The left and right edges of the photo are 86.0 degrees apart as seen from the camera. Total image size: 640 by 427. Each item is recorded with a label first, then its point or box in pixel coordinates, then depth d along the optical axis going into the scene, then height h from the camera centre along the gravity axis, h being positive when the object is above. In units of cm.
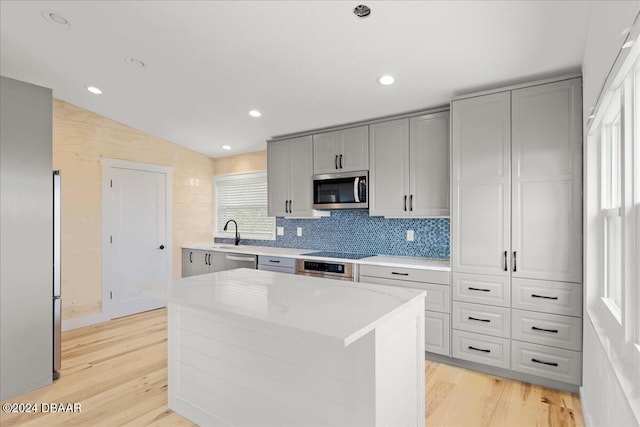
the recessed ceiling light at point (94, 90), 360 +132
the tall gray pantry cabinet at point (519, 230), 254 -12
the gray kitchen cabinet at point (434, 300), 306 -77
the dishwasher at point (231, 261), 437 -62
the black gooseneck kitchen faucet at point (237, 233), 535 -27
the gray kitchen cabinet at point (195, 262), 490 -70
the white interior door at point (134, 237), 443 -31
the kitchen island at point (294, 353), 149 -73
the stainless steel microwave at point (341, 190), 375 +28
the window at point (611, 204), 175 +6
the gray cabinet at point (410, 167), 326 +48
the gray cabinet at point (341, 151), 376 +73
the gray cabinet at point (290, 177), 422 +48
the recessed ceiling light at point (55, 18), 247 +144
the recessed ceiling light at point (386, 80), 284 +113
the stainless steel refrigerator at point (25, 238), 254 -18
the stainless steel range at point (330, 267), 357 -57
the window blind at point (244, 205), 521 +14
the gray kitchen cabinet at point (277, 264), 399 -59
